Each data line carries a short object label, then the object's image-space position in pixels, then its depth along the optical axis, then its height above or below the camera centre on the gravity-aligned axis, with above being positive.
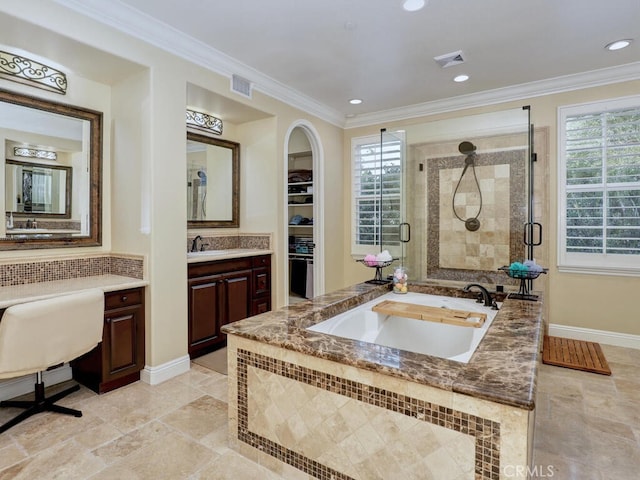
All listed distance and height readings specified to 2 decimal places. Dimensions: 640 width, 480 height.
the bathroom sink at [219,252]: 3.42 -0.15
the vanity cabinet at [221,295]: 3.10 -0.55
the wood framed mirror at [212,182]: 3.70 +0.61
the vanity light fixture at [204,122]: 3.59 +1.21
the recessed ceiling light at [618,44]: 2.84 +1.58
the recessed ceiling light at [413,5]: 2.32 +1.55
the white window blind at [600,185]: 3.34 +0.51
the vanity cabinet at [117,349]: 2.47 -0.80
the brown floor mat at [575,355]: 2.91 -1.04
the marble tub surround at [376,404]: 1.17 -0.64
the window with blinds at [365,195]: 4.79 +0.59
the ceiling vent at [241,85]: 3.27 +1.44
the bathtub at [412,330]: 2.32 -0.64
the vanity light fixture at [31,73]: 2.39 +1.16
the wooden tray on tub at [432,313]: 2.41 -0.55
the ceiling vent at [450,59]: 3.03 +1.57
